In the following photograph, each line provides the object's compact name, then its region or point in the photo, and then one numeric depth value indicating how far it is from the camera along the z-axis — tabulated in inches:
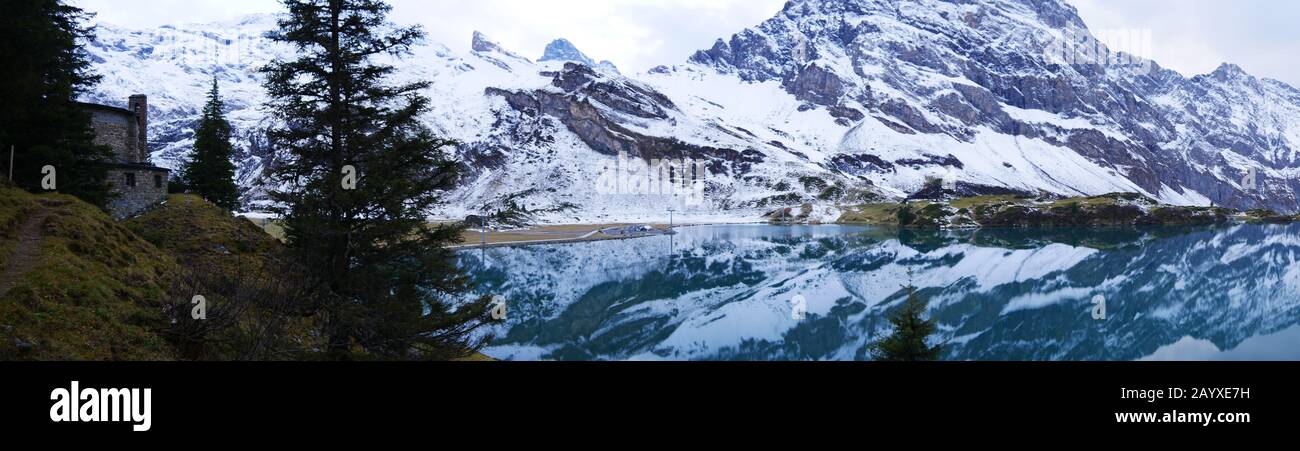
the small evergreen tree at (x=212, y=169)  1774.1
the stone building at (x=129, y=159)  1291.8
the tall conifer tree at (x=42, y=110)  965.8
